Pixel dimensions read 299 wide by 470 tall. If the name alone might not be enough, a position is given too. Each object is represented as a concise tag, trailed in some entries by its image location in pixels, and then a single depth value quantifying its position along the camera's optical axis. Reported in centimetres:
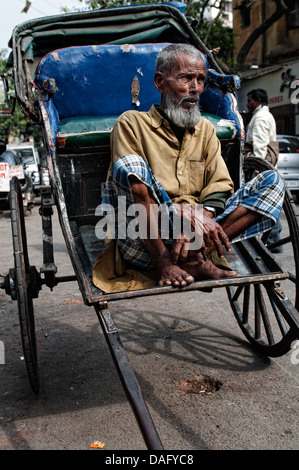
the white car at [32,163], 1605
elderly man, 211
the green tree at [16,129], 3478
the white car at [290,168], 1014
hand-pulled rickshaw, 212
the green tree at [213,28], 1526
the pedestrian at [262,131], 512
